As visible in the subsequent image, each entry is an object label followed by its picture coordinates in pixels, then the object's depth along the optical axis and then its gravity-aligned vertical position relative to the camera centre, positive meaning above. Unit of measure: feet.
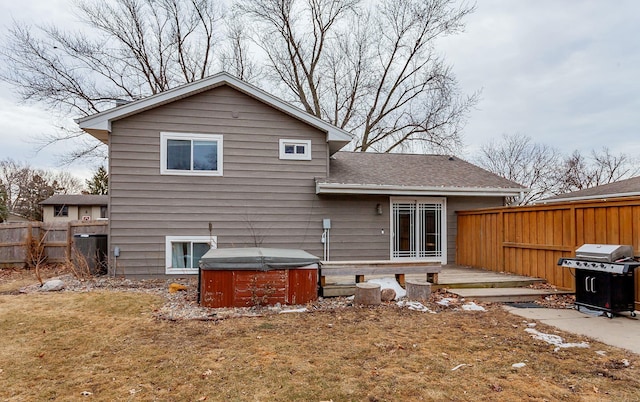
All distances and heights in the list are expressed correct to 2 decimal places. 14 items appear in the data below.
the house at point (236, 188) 26.37 +2.15
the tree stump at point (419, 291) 20.35 -4.33
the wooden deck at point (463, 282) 20.98 -4.23
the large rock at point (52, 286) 22.80 -4.63
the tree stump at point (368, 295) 19.16 -4.29
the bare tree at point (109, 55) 46.98 +23.19
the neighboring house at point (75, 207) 96.02 +1.86
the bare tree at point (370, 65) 57.98 +25.67
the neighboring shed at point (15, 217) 94.14 -0.91
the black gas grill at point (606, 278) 16.75 -2.99
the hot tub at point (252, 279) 18.52 -3.41
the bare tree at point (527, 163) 75.46 +11.35
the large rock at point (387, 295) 20.10 -4.50
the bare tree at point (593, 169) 75.61 +9.95
